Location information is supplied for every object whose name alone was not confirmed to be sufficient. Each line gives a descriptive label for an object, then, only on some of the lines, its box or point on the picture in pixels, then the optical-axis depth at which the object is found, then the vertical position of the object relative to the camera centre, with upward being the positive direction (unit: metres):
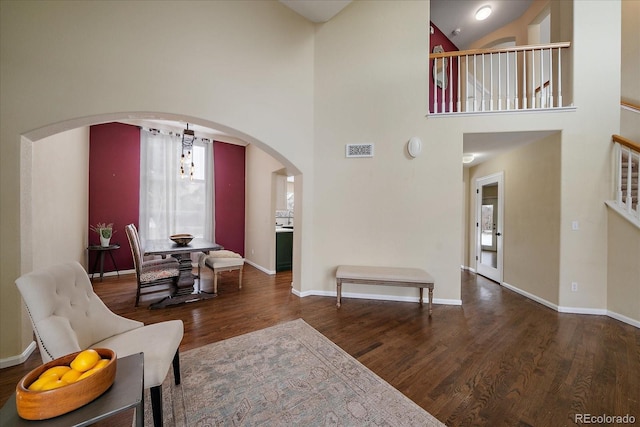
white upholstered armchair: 1.22 -0.71
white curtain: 4.84 +0.46
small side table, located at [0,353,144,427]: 0.80 -0.73
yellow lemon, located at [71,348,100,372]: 0.92 -0.61
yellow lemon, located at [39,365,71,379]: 0.88 -0.62
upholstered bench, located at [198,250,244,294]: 3.66 -0.83
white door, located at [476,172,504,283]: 4.27 -0.26
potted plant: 4.09 -0.40
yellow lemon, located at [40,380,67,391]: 0.82 -0.63
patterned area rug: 1.43 -1.28
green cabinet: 5.02 -0.86
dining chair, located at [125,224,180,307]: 3.08 -0.83
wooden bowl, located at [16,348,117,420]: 0.79 -0.66
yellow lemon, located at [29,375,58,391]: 0.82 -0.62
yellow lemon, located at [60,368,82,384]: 0.87 -0.63
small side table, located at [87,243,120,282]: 3.98 -0.78
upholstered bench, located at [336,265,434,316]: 2.95 -0.86
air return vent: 3.51 +0.93
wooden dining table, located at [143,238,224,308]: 3.17 -0.90
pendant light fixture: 4.20 +1.34
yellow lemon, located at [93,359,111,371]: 0.92 -0.63
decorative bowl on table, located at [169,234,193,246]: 3.60 -0.45
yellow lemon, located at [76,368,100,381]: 0.87 -0.62
